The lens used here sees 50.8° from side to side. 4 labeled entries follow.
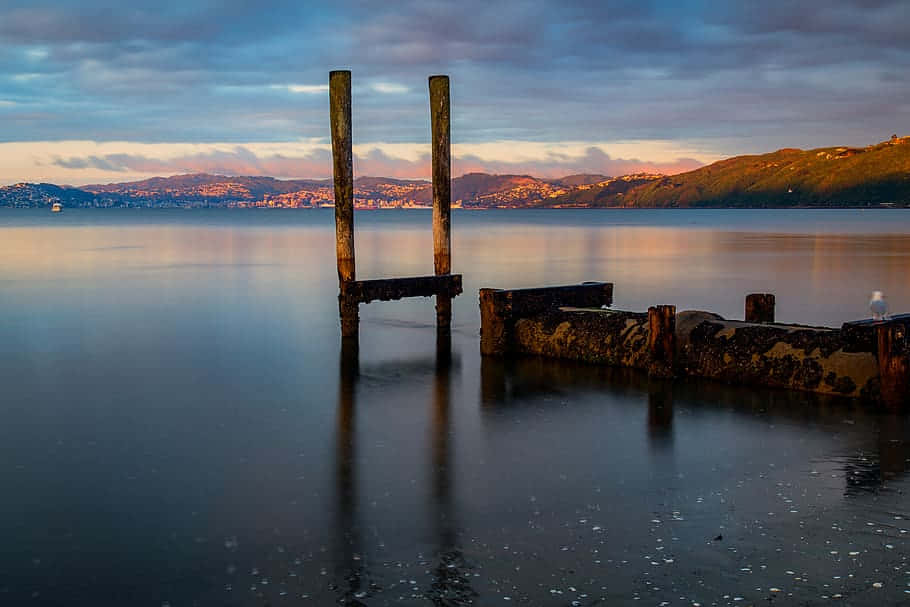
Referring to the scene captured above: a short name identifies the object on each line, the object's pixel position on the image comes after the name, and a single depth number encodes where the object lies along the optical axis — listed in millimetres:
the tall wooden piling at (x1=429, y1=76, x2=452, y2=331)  19875
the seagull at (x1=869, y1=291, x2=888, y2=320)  14141
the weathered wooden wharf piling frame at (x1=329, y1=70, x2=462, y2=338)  18422
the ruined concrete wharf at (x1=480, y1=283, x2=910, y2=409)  12695
